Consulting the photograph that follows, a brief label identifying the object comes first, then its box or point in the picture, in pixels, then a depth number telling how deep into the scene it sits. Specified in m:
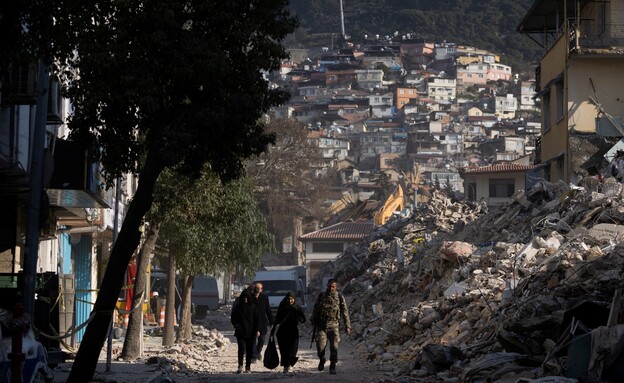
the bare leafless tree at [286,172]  76.19
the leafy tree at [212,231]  27.98
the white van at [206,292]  59.97
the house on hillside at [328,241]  88.81
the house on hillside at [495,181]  82.31
